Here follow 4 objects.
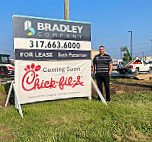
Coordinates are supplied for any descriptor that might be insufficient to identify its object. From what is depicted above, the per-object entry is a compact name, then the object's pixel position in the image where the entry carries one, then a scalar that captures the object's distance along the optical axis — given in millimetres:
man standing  5434
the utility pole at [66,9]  6410
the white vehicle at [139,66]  17262
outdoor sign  4676
